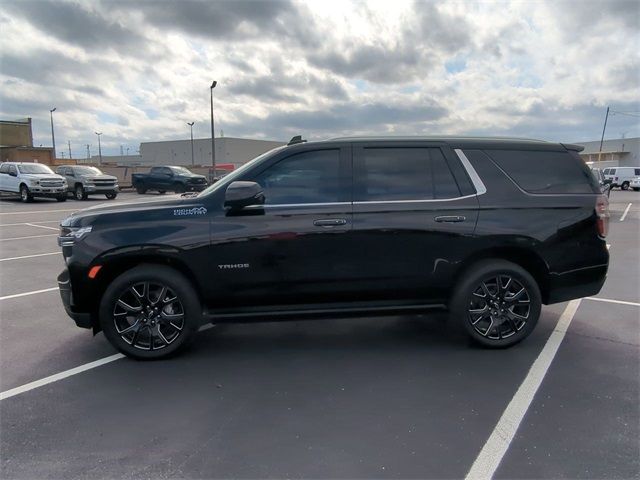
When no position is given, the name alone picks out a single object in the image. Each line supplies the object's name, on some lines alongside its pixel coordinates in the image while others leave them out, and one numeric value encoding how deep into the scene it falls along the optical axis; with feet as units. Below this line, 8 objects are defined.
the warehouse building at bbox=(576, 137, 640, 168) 215.51
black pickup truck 90.63
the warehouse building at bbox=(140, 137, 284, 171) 267.59
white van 125.39
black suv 12.92
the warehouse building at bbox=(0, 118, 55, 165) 139.03
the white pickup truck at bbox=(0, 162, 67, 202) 72.18
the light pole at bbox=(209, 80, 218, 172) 96.37
